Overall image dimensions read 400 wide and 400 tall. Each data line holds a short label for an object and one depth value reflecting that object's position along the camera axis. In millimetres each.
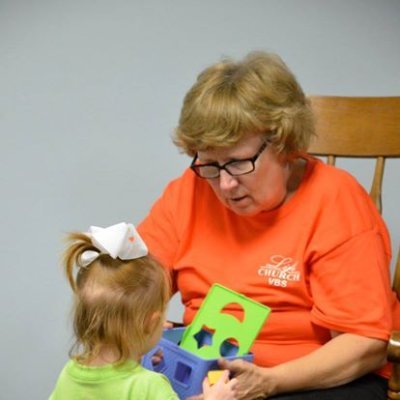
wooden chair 2134
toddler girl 1700
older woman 1871
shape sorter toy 1829
